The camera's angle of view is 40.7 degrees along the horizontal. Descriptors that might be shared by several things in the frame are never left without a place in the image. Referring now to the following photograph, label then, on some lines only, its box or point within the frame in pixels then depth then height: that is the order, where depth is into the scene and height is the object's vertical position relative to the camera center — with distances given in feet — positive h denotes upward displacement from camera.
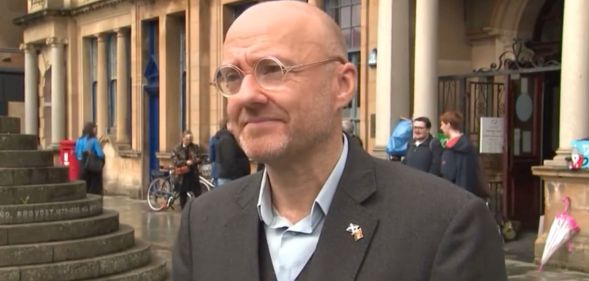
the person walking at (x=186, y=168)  49.14 -3.49
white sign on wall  34.65 -1.00
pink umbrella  28.32 -4.39
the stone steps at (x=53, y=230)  24.32 -3.87
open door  35.17 -1.63
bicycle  50.98 -5.24
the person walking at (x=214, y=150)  36.86 -1.92
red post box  54.87 -2.99
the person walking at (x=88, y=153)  47.01 -2.52
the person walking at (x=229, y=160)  34.88 -2.13
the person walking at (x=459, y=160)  27.53 -1.69
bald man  5.48 -0.59
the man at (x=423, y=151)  27.84 -1.40
